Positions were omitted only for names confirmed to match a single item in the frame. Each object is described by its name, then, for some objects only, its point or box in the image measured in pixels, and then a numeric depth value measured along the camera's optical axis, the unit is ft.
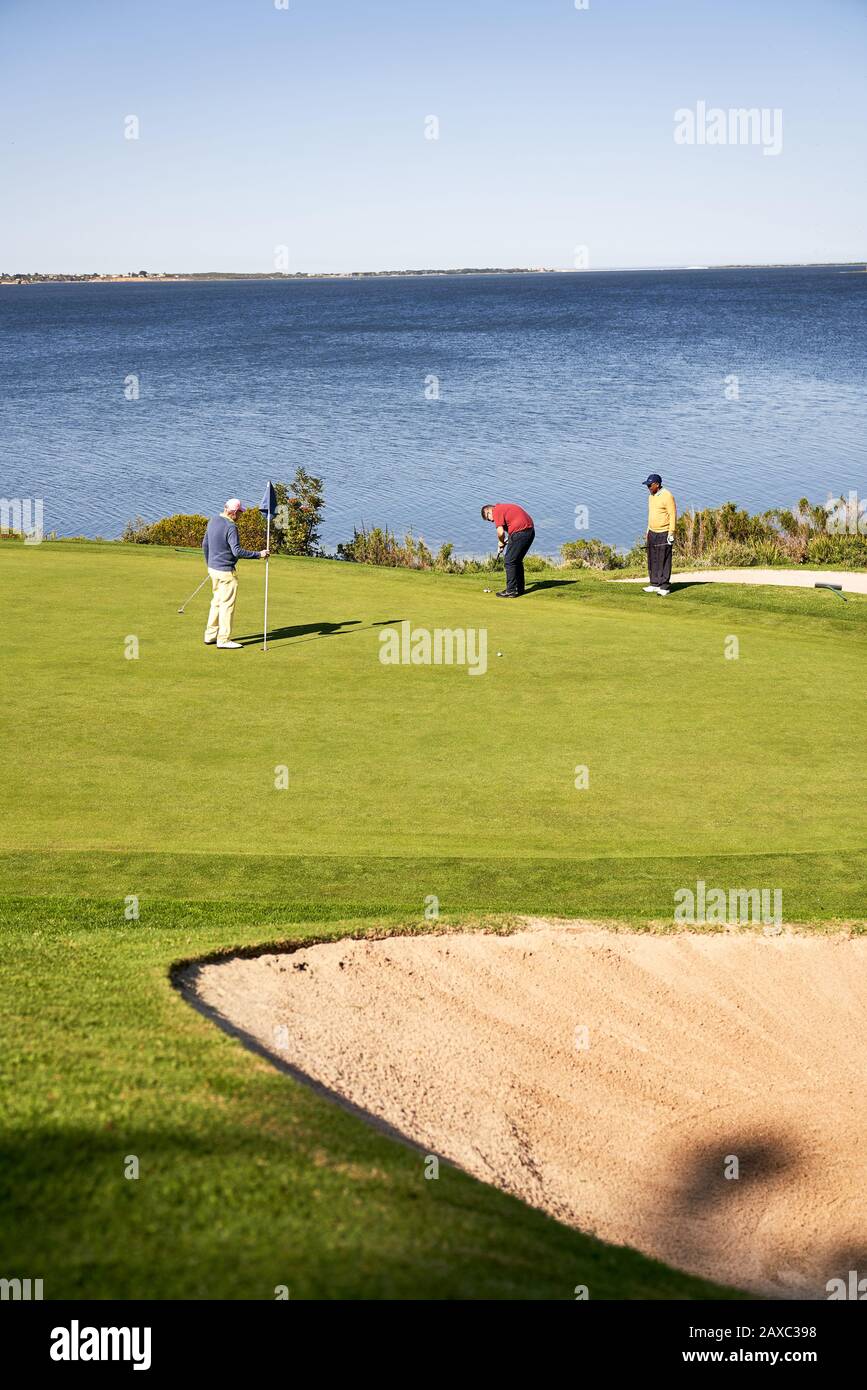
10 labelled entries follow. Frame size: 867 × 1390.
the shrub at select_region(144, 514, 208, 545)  105.40
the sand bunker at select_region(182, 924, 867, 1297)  19.25
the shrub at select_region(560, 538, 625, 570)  95.40
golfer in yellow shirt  61.21
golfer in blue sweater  46.96
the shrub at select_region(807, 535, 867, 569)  94.32
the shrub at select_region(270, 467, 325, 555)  108.58
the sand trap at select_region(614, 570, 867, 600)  73.05
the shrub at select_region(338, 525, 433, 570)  100.94
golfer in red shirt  59.06
